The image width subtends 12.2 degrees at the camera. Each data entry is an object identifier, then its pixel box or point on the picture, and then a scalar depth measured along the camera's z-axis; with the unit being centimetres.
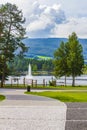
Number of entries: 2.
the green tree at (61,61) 6738
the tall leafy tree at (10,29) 6297
